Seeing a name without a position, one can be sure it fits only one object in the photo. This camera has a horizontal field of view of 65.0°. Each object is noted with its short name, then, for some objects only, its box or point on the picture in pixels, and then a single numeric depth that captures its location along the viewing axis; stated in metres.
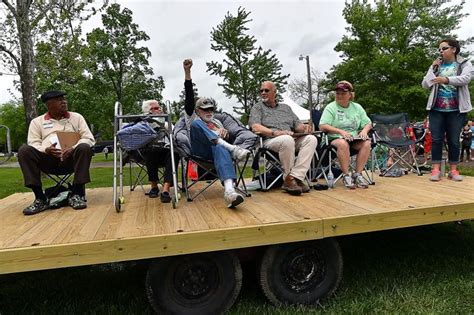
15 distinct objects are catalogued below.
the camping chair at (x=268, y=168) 3.51
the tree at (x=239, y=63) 18.05
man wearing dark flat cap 2.92
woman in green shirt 3.66
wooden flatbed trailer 2.09
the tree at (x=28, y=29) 8.60
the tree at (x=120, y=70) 18.38
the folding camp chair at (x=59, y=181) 3.13
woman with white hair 3.29
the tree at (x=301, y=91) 30.64
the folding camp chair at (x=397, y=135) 4.84
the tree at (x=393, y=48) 16.84
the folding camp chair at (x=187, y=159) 3.13
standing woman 3.75
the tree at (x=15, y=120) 43.34
